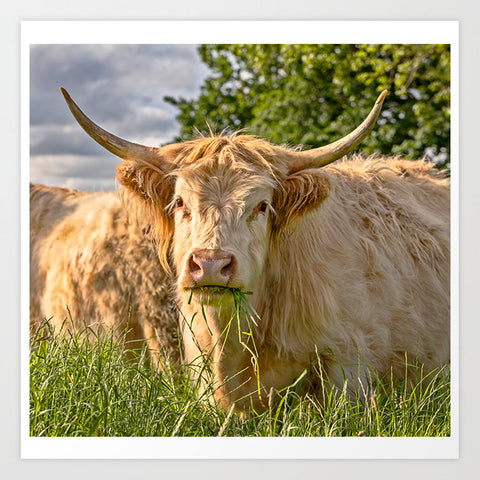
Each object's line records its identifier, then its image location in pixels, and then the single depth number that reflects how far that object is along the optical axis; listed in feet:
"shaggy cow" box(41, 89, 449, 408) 10.52
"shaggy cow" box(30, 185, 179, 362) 14.08
